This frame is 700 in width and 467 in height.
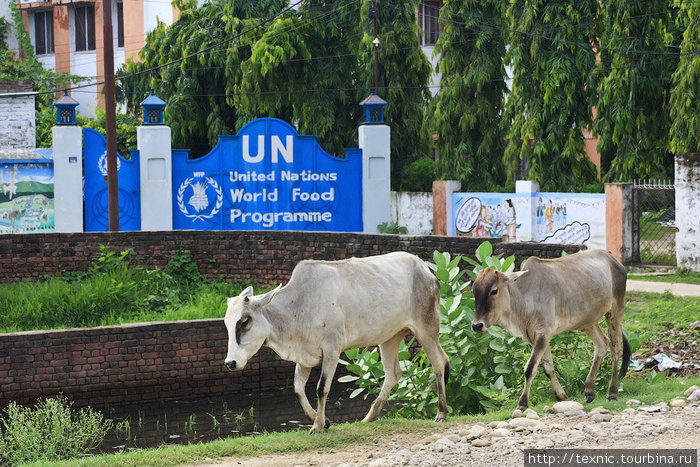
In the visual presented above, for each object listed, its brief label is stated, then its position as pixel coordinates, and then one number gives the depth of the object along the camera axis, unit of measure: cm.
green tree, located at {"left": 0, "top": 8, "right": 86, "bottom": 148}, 3903
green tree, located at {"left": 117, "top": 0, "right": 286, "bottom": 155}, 2970
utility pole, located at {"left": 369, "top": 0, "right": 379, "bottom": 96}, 2890
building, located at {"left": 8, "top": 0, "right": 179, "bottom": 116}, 4184
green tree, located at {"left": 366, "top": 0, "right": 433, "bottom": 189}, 2975
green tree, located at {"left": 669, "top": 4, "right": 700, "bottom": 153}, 2292
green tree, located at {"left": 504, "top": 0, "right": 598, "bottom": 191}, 2659
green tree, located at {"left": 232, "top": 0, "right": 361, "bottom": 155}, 2848
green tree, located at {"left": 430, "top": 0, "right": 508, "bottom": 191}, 2961
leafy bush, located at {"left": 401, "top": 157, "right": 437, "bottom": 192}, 2994
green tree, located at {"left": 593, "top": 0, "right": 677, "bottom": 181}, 2494
